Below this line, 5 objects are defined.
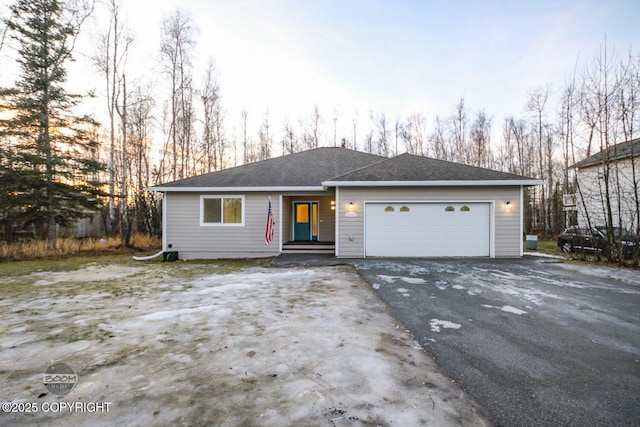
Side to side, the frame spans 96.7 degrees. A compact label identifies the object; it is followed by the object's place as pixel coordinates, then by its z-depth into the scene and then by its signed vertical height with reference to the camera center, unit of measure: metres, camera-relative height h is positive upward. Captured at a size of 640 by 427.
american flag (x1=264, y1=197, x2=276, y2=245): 9.59 -0.47
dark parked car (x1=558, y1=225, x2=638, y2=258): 8.50 -0.83
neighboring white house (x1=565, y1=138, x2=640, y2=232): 8.35 +1.68
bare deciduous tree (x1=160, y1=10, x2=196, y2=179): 15.00 +7.42
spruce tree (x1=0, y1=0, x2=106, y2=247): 10.33 +3.10
